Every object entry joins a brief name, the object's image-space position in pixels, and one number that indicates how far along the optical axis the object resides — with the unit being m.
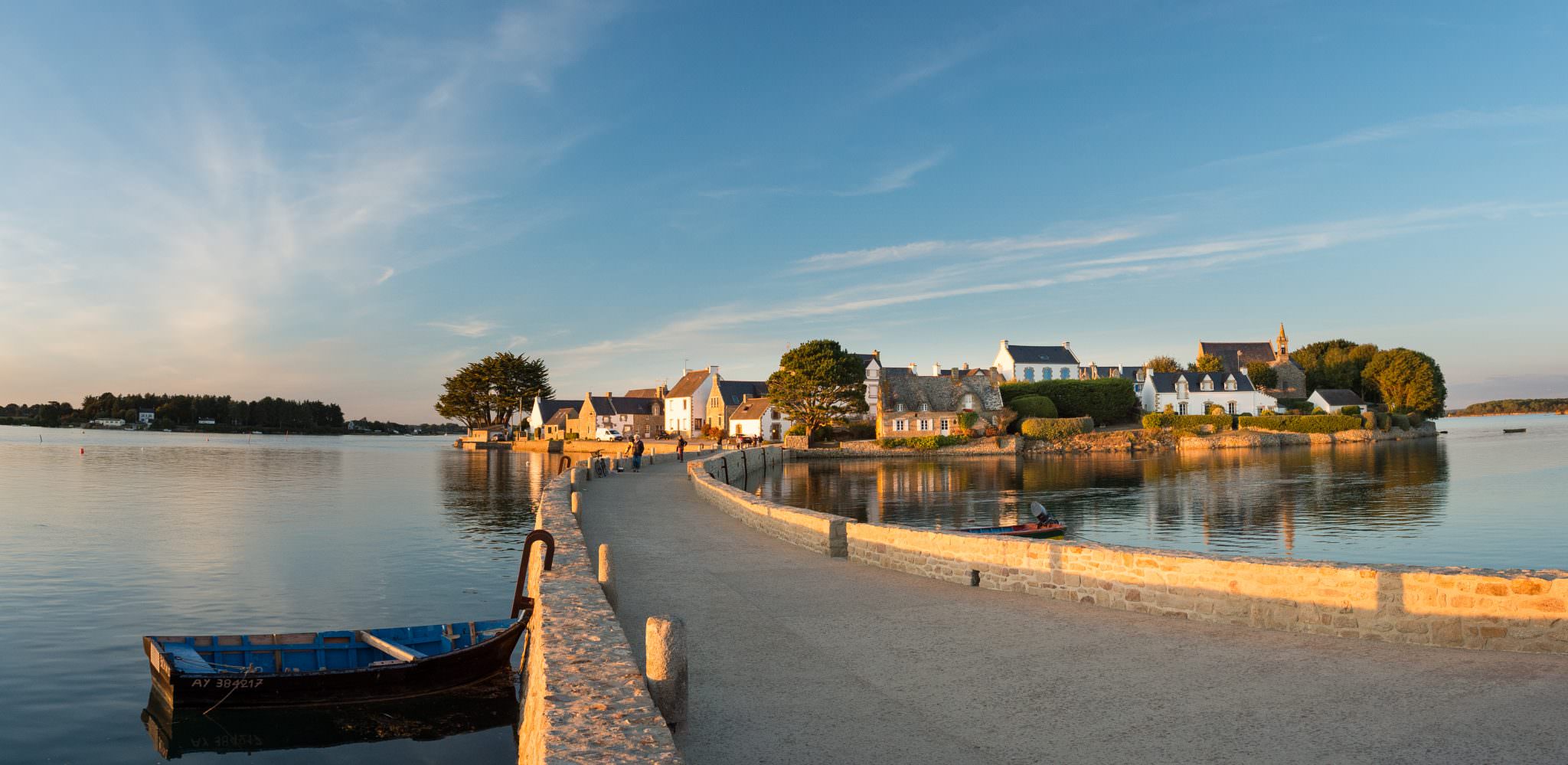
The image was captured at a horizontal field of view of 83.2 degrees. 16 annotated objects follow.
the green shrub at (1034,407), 80.94
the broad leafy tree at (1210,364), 101.81
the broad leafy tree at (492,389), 121.69
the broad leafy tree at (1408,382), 96.81
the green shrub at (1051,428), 78.25
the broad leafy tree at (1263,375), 100.94
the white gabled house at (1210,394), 91.69
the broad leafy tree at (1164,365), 113.38
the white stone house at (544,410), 115.54
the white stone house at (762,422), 84.12
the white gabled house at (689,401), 96.62
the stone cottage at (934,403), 78.25
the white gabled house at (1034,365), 105.00
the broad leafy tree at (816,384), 76.31
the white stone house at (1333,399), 97.06
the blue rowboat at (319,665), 11.07
